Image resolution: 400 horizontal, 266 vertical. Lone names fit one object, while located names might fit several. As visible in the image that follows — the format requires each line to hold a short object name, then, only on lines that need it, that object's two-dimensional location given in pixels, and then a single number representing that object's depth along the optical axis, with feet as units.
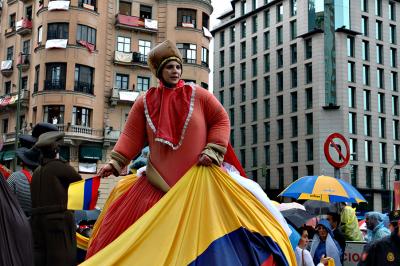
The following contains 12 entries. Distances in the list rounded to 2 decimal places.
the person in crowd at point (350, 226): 33.40
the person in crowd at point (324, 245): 26.73
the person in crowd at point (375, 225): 28.30
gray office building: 196.85
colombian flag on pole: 14.88
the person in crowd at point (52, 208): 16.81
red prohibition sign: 43.04
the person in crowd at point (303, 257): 23.68
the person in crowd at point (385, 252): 19.70
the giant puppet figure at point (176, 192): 11.83
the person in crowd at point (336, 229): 29.78
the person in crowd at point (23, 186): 18.10
